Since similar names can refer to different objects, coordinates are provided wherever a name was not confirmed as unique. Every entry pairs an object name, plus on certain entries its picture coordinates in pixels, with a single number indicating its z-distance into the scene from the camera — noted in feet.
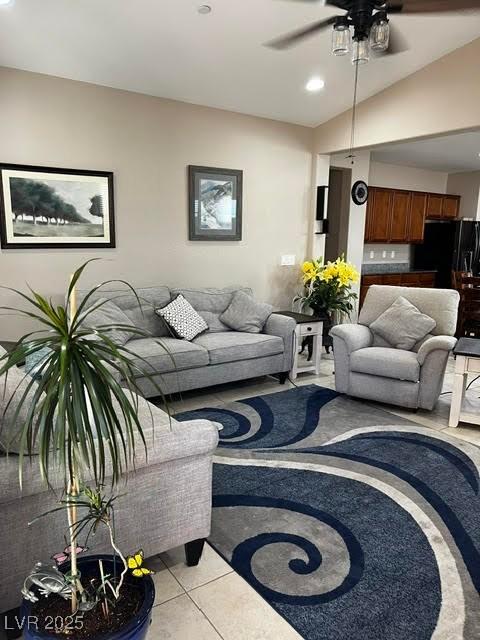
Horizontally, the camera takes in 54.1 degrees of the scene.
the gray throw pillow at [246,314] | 15.20
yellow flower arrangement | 16.94
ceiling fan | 8.71
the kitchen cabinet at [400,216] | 23.98
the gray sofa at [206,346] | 12.70
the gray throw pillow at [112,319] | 12.44
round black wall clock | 21.26
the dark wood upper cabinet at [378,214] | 23.07
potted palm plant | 4.09
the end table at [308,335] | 15.51
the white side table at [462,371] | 11.51
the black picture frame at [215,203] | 15.69
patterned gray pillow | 13.94
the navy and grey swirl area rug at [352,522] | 6.17
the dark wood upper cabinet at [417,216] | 24.81
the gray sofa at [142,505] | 5.25
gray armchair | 12.54
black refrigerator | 25.30
